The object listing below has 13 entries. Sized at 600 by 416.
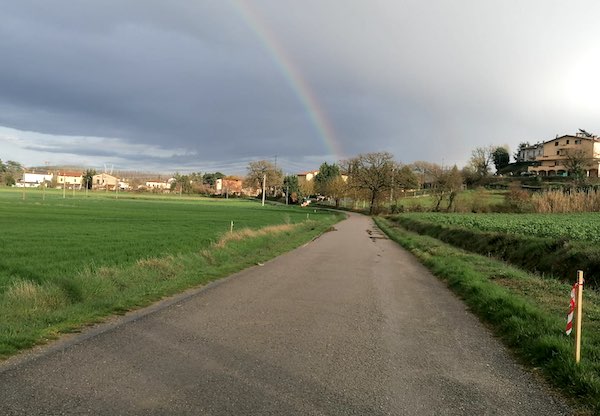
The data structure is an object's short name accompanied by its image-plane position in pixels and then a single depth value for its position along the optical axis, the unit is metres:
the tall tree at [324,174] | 151.88
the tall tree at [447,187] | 77.38
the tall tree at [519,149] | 143.75
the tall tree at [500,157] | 135.38
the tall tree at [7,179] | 186.12
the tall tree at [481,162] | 130.00
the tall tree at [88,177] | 182.50
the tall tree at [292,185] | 147.99
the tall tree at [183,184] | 184.38
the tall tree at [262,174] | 157.88
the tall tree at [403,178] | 88.31
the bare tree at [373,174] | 86.62
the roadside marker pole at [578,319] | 5.61
